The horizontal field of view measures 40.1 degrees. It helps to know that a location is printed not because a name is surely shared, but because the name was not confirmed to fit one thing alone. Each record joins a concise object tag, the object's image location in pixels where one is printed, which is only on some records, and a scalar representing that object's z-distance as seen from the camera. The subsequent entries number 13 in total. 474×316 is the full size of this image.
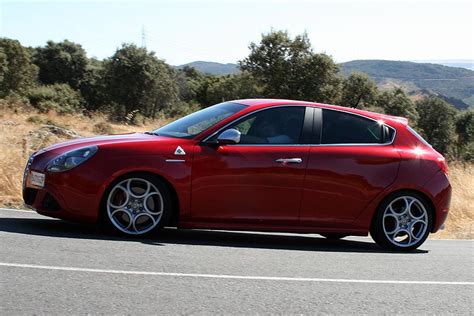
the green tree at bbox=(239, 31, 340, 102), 49.25
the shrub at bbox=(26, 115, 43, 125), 18.93
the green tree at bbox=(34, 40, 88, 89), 67.94
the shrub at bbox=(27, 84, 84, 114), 42.62
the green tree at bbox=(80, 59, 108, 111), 54.78
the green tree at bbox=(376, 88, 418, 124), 67.20
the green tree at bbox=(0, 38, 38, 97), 51.38
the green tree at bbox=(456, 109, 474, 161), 77.81
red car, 6.66
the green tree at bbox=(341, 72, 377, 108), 52.22
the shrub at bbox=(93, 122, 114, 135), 19.23
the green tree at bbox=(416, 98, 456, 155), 74.50
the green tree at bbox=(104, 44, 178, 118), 52.75
